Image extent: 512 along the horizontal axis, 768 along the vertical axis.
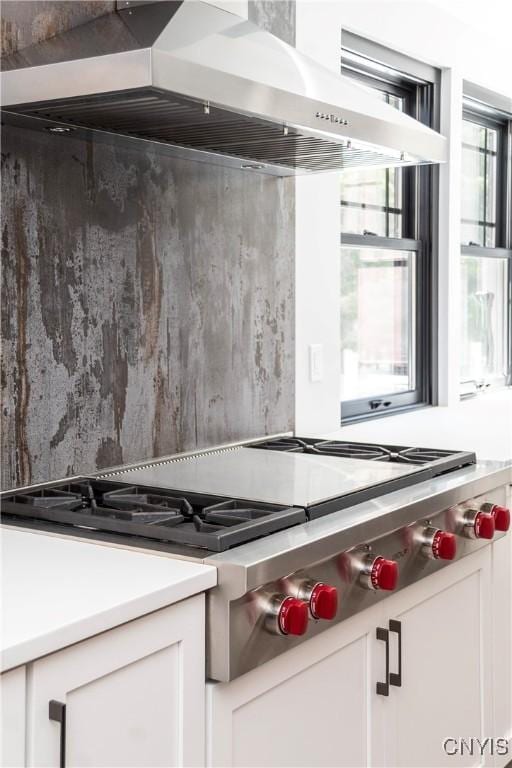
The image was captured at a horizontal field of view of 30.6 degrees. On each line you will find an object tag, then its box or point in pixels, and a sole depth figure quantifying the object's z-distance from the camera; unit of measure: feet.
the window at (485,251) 12.88
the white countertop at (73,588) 3.63
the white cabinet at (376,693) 4.78
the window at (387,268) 10.49
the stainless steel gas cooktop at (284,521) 4.61
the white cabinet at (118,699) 3.62
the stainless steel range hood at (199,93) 4.96
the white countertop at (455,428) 9.96
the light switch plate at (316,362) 8.92
